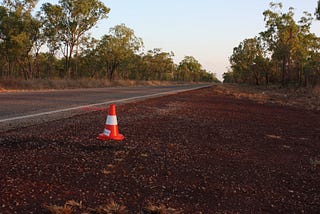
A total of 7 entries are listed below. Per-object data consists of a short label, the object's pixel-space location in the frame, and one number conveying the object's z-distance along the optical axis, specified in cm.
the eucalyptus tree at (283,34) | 4366
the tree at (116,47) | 4969
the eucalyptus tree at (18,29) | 3158
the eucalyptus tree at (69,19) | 3528
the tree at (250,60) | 6069
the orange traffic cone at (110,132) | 487
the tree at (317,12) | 2359
